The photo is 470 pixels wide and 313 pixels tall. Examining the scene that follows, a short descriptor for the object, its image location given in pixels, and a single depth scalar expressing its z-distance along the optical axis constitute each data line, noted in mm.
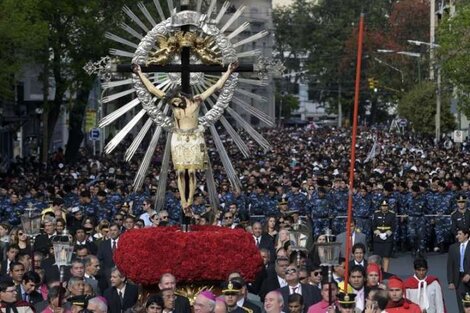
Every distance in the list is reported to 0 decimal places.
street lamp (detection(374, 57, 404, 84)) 94625
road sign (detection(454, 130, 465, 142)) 71938
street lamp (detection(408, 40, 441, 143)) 65875
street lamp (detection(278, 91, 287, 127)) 161925
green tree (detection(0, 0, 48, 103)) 46812
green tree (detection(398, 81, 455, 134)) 81125
